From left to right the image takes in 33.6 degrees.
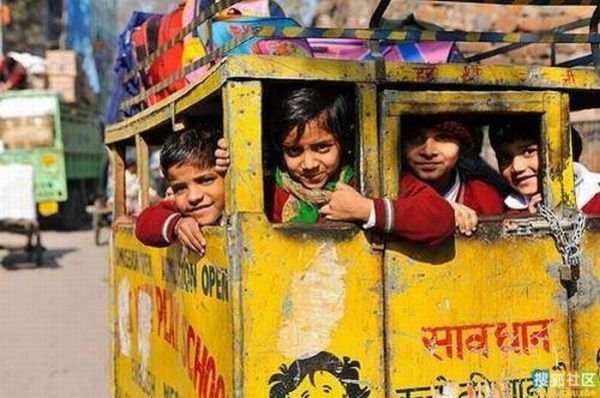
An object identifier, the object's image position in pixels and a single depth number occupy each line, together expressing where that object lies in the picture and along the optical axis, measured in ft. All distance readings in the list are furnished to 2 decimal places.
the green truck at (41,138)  54.08
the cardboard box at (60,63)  65.05
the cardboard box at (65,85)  65.57
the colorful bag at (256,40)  9.23
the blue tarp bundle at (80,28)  103.60
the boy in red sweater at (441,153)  8.87
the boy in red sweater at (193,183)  9.59
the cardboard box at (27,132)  54.13
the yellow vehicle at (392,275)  7.78
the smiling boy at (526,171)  9.21
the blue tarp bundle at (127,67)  13.93
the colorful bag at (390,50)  10.34
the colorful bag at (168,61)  11.31
